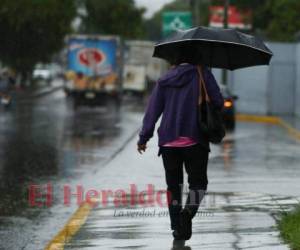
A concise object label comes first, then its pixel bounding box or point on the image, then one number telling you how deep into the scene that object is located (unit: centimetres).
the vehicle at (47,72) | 9881
